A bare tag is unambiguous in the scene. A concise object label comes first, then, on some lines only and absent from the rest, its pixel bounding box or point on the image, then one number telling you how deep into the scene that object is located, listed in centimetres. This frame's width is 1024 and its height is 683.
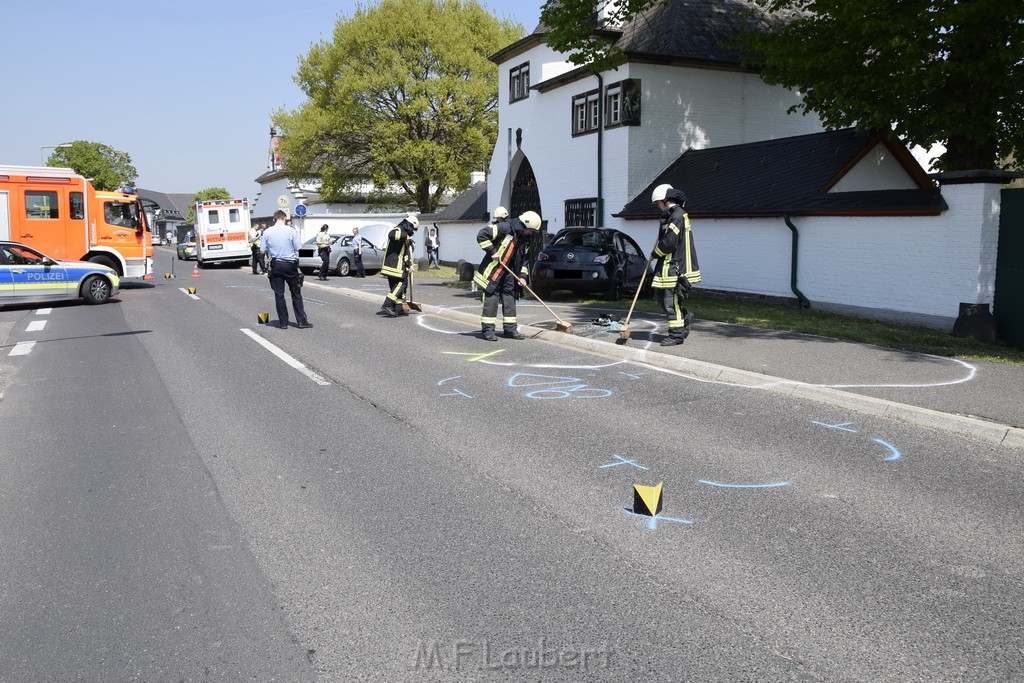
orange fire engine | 2128
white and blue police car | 1778
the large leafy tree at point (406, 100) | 4641
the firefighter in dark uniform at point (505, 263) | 1215
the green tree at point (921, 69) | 1405
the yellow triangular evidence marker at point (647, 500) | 492
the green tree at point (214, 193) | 12334
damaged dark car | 1770
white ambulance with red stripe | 3722
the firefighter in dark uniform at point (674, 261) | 1096
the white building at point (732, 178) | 1388
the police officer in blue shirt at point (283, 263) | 1356
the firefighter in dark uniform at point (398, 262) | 1486
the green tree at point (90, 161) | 9719
